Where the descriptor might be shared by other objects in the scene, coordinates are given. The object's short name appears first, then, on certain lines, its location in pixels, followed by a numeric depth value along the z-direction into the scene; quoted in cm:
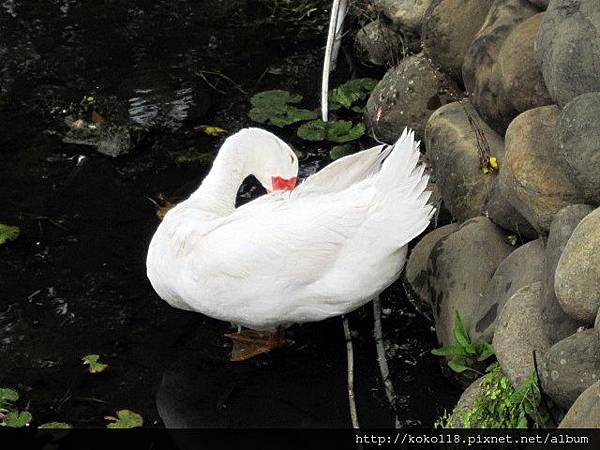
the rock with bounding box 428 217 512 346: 535
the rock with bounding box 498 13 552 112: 527
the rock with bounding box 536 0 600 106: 462
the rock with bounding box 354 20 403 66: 760
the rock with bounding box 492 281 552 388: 461
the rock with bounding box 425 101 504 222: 581
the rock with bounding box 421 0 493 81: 623
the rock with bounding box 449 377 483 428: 479
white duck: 511
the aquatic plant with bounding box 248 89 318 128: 764
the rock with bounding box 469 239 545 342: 505
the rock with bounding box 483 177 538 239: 534
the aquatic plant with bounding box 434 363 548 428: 446
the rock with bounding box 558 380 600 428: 374
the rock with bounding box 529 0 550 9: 558
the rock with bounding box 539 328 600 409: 407
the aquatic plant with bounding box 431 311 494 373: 508
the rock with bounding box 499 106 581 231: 479
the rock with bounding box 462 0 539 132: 554
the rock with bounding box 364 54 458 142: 686
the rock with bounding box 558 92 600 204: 436
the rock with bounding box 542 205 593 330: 446
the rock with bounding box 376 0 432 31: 716
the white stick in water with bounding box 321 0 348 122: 759
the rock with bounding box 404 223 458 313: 578
